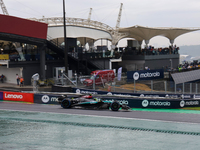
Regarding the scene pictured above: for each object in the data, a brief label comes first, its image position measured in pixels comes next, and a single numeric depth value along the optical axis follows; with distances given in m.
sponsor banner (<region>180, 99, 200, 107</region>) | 25.11
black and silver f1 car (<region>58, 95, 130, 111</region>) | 21.09
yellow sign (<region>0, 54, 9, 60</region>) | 35.90
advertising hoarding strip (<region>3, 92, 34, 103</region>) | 27.55
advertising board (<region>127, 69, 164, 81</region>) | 32.66
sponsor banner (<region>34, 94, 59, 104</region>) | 26.17
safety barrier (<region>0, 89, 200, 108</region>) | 24.86
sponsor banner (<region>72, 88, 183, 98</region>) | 28.42
